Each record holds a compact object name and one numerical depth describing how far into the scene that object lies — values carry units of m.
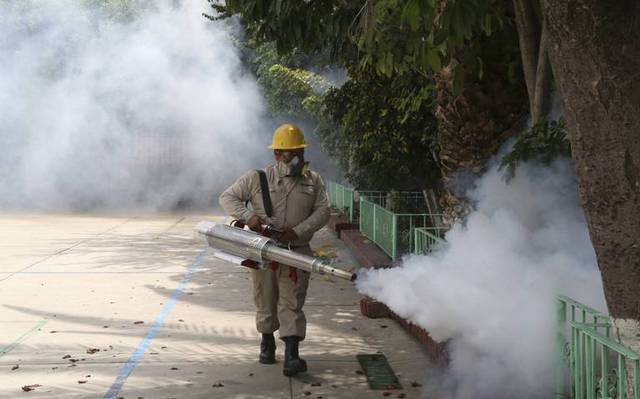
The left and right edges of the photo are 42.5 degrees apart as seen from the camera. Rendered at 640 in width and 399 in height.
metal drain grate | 5.71
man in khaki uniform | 5.96
